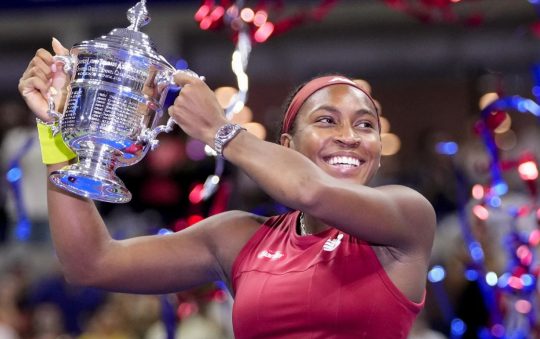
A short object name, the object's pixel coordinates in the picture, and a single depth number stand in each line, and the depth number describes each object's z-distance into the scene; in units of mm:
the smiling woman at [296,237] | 6338
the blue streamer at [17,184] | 7445
